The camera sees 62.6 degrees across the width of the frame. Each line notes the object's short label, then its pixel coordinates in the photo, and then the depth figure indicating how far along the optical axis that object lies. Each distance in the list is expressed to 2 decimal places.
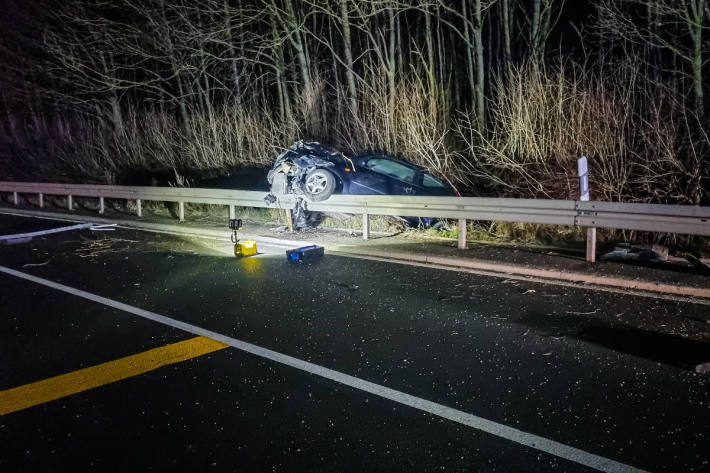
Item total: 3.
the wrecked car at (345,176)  11.59
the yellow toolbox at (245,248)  9.54
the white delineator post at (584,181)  8.39
